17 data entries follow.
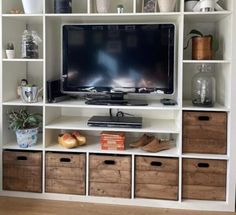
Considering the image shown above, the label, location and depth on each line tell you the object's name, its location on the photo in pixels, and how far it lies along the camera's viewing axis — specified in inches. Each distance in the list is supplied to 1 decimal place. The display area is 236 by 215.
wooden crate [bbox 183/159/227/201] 93.1
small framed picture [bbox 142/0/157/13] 96.5
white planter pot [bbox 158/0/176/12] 92.0
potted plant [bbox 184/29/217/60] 92.8
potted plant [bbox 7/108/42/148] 98.9
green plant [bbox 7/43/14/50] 99.3
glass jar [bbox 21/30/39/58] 100.8
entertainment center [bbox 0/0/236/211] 92.2
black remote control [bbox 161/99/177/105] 98.6
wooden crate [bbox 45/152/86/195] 98.3
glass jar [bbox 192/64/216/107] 95.6
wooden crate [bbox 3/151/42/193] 100.1
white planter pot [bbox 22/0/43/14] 95.7
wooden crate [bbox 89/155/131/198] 96.3
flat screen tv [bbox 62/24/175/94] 98.0
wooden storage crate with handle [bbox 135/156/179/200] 94.7
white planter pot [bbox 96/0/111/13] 96.0
